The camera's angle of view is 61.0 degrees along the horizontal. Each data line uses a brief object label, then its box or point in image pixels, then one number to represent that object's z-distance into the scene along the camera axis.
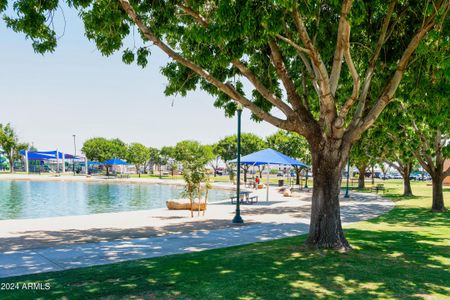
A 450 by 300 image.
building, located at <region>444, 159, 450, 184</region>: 56.19
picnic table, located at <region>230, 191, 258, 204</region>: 23.53
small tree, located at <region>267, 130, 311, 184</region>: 49.31
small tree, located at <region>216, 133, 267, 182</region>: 66.69
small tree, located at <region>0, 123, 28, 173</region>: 79.56
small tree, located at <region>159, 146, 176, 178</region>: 106.86
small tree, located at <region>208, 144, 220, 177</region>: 91.19
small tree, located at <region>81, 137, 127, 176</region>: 87.94
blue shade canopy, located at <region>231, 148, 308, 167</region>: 23.70
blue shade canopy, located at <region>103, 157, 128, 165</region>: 60.04
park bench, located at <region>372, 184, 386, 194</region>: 35.21
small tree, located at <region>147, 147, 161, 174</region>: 111.12
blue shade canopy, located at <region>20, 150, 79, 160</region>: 81.38
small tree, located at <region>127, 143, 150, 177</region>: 87.94
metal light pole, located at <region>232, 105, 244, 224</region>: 14.92
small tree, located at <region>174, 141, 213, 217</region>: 16.77
